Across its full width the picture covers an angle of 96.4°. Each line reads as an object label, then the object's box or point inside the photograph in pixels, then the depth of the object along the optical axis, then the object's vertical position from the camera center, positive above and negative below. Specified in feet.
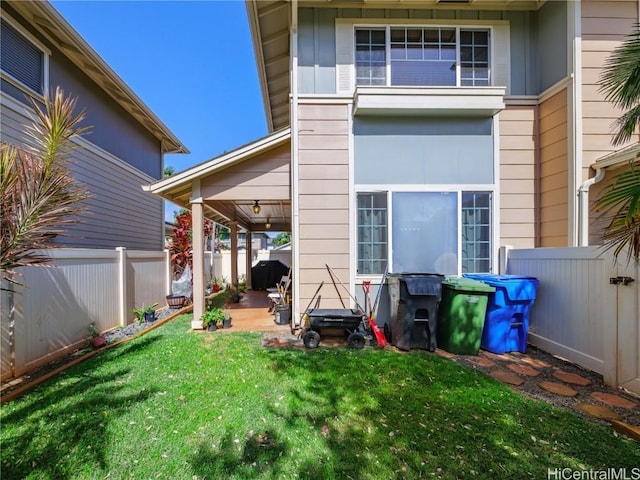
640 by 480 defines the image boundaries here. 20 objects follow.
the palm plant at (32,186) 8.14 +1.51
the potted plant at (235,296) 28.05 -5.82
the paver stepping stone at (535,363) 12.92 -5.78
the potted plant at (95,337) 15.38 -5.57
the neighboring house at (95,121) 16.79 +9.93
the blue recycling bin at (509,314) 14.17 -3.84
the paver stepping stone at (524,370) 12.14 -5.76
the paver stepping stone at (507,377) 11.42 -5.75
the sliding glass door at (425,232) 17.12 +0.37
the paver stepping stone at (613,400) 9.71 -5.67
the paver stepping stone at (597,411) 9.13 -5.68
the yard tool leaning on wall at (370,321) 15.00 -4.67
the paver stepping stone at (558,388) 10.54 -5.72
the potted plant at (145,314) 20.31 -5.47
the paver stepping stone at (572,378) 11.28 -5.71
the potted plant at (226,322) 18.47 -5.43
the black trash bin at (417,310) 14.01 -3.62
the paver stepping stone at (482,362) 13.05 -5.79
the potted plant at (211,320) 17.93 -5.17
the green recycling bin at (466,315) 14.02 -3.84
